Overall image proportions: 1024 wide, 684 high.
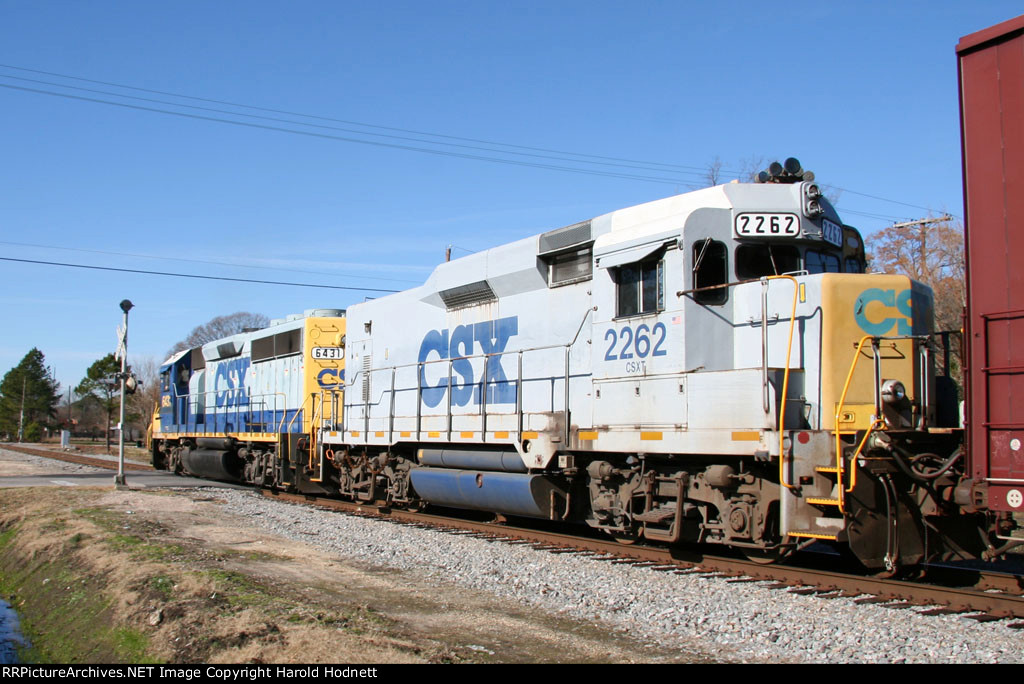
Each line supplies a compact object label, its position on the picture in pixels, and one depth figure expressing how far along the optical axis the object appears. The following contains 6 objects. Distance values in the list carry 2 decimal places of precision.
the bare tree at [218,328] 79.38
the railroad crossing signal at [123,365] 19.75
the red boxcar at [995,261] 6.02
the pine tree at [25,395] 83.94
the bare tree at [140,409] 76.69
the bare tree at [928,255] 31.80
